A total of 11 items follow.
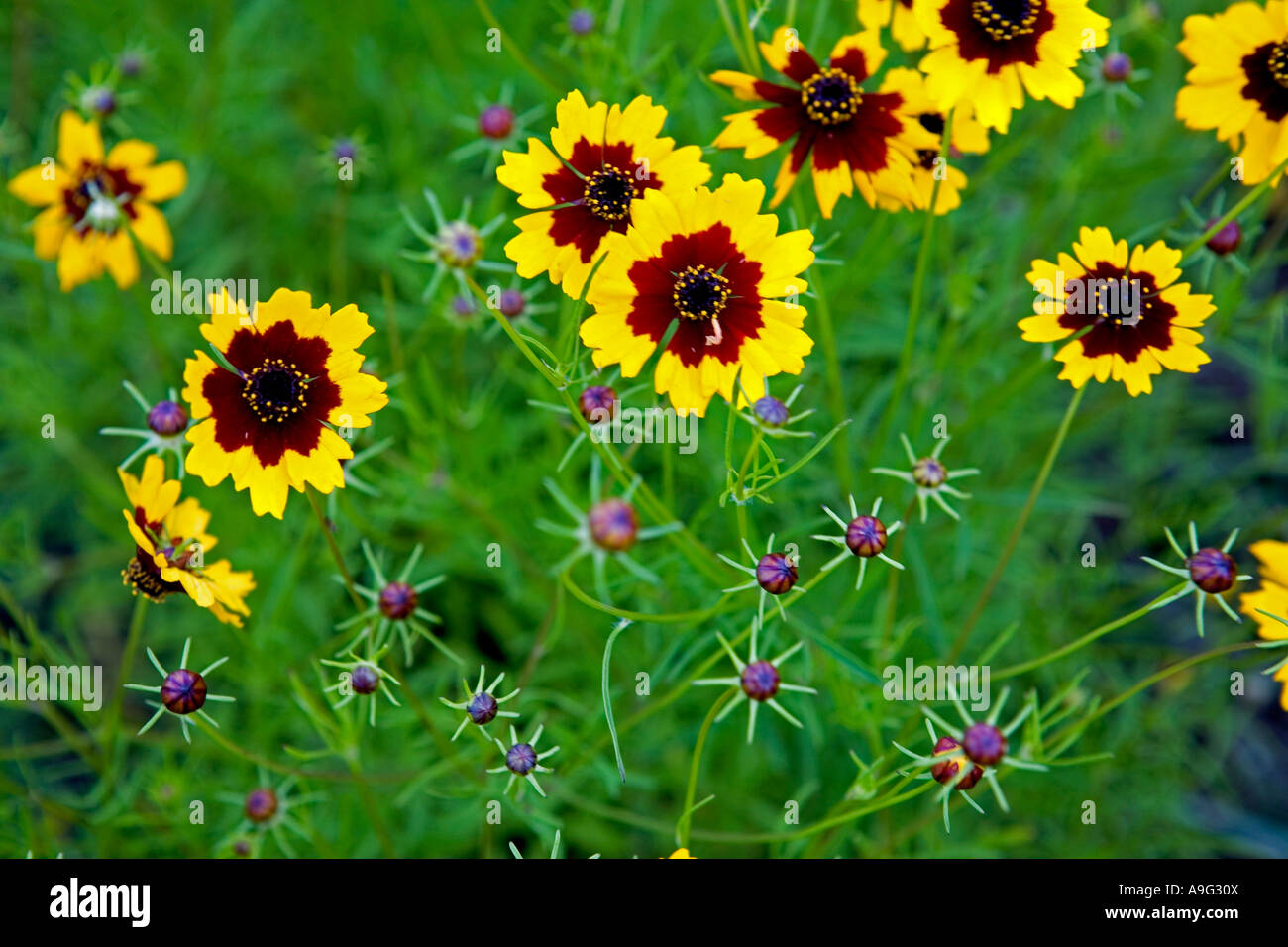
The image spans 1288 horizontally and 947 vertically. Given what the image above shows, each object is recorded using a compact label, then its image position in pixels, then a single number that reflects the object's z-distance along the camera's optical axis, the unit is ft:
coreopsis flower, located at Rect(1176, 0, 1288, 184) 1.45
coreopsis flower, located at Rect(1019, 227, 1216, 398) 1.39
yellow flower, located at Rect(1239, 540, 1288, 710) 1.41
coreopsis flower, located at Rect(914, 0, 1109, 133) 1.38
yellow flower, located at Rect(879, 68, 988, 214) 1.43
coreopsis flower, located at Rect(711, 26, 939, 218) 1.41
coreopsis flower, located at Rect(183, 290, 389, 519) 1.35
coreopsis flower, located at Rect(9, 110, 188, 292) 1.59
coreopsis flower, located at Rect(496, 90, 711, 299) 1.36
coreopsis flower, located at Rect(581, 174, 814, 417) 1.33
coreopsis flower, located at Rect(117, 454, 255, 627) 1.36
